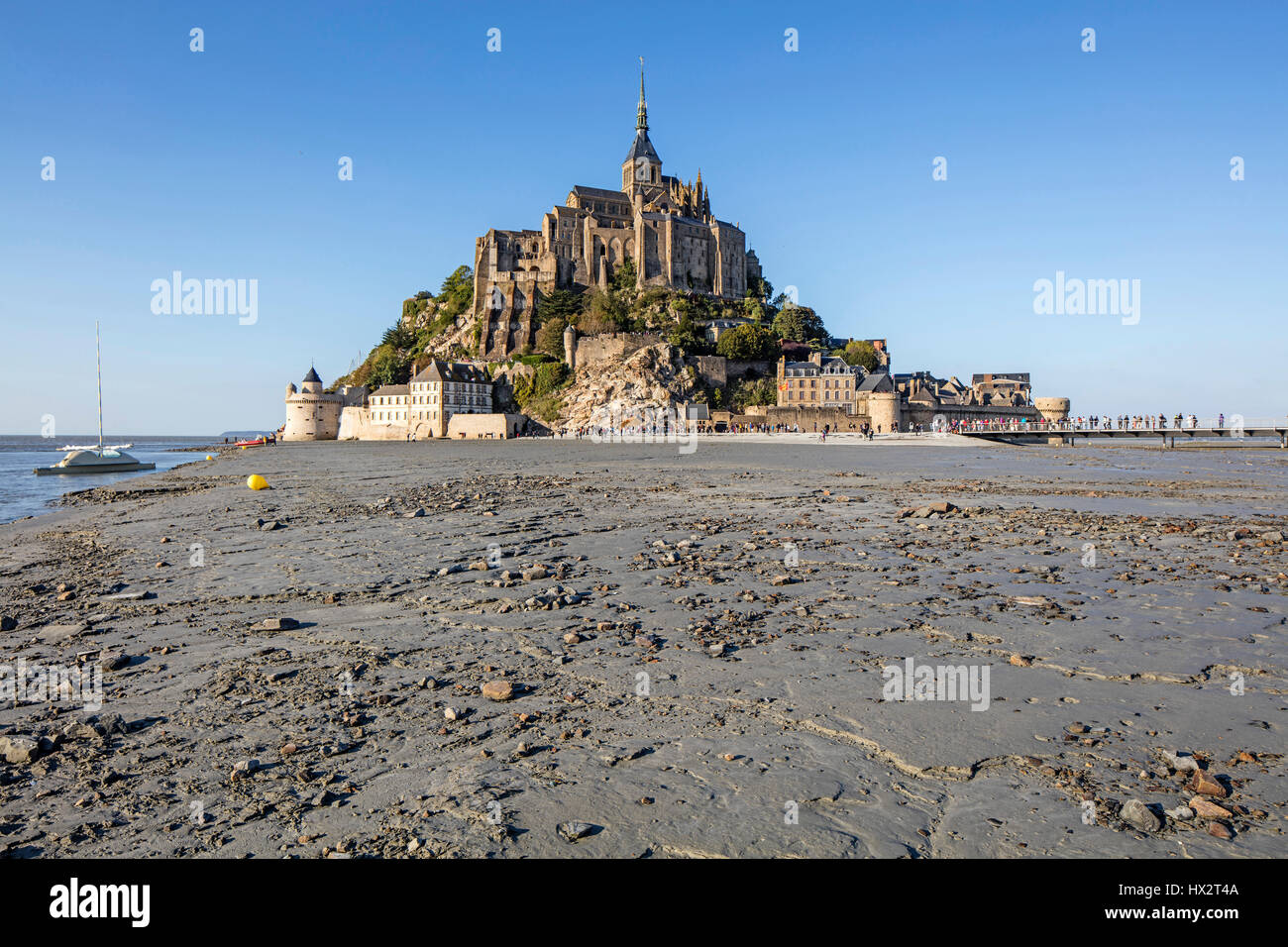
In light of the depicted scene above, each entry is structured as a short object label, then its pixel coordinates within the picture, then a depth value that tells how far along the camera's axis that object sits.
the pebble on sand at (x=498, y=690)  5.82
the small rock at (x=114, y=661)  6.69
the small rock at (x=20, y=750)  4.80
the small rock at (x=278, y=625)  7.86
